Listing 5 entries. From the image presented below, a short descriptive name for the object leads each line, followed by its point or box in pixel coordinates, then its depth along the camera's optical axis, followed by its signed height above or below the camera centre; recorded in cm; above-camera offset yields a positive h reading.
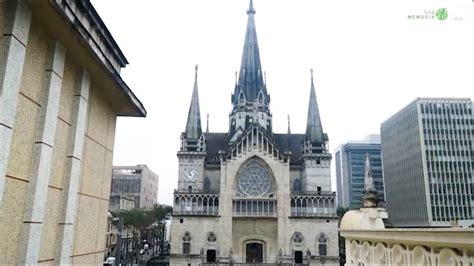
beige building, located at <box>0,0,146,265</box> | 357 +102
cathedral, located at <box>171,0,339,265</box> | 4659 +210
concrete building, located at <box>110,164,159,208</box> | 10781 +1030
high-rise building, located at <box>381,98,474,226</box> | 8000 +1389
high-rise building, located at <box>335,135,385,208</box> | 13812 +2157
